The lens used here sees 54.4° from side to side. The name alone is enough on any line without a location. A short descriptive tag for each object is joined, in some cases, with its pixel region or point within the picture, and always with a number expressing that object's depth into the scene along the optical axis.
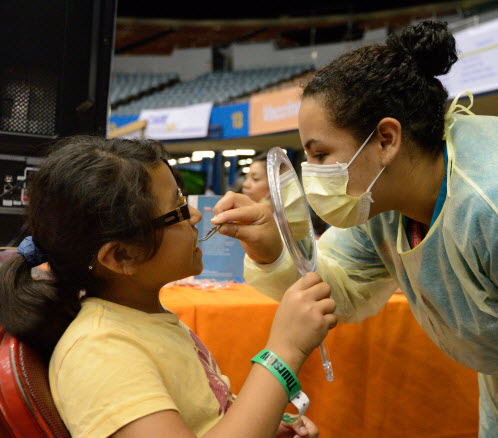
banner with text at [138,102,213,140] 8.77
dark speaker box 1.18
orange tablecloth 1.39
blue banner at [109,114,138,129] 9.50
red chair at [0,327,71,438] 0.60
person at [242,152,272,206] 2.46
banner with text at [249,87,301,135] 7.32
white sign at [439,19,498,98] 4.91
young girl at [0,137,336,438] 0.62
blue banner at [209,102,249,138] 8.21
